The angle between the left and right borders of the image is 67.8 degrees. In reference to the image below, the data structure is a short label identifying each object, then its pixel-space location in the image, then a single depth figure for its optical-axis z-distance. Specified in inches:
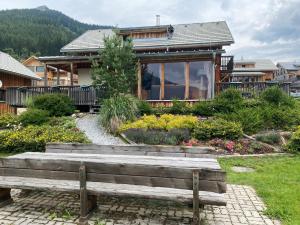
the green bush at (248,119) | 328.2
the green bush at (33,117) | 365.7
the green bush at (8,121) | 380.2
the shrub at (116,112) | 346.5
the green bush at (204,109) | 387.9
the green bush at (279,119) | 339.2
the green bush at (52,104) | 413.7
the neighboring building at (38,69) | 1537.3
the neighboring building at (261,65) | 1789.4
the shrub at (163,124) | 319.8
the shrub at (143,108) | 403.7
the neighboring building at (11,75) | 655.0
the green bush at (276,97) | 385.3
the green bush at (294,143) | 273.0
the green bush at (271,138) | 295.4
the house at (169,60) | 472.7
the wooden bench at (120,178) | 109.9
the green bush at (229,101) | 378.4
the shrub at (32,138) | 277.7
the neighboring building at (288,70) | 2033.8
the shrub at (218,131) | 303.3
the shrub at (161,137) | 298.1
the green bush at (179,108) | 403.1
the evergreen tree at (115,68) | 411.4
